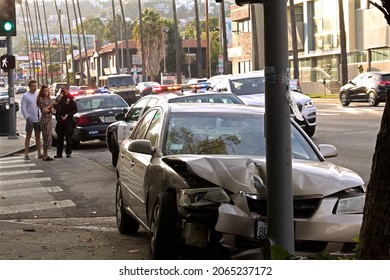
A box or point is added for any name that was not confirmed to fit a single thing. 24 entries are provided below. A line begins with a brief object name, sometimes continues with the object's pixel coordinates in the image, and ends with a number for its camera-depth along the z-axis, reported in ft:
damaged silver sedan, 16.98
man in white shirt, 54.08
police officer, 53.67
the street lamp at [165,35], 270.28
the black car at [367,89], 102.89
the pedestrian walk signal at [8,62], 70.33
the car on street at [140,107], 45.46
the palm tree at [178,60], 204.59
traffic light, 59.93
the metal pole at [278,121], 15.79
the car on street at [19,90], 221.17
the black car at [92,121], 63.21
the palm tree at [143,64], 224.12
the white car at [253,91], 59.57
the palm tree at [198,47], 185.98
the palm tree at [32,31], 186.64
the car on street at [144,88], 134.50
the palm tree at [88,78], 265.34
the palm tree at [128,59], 238.07
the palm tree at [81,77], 268.41
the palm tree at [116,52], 241.92
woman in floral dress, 52.49
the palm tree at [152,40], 265.13
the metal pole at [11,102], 71.26
